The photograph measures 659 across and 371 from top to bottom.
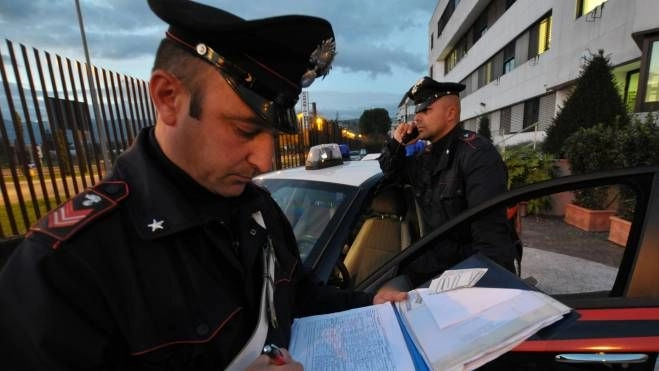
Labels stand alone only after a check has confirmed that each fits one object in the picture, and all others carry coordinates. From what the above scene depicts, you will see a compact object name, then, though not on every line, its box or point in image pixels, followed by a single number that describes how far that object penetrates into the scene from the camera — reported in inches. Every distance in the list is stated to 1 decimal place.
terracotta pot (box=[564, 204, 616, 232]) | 200.4
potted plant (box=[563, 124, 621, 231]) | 203.5
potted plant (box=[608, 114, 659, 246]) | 184.8
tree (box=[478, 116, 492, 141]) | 716.9
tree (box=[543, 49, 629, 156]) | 282.7
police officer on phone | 76.2
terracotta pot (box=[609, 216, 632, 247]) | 170.7
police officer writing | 25.2
